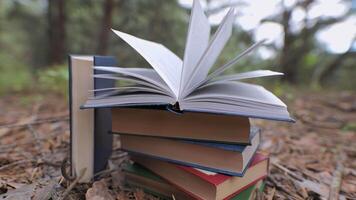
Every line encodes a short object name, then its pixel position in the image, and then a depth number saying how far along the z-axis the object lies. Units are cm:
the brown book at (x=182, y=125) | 66
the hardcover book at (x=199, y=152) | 66
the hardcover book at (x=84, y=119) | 74
